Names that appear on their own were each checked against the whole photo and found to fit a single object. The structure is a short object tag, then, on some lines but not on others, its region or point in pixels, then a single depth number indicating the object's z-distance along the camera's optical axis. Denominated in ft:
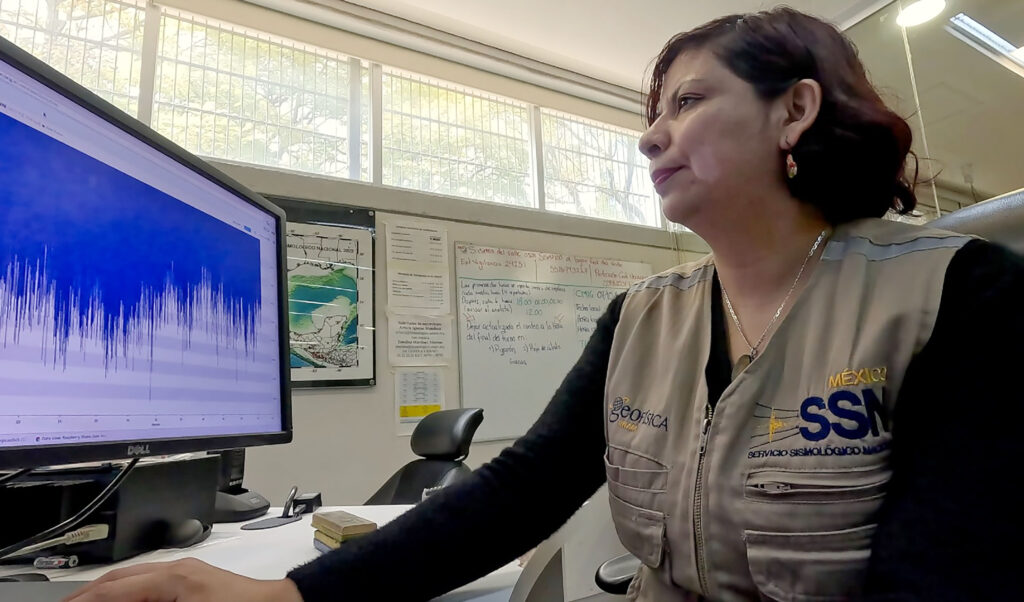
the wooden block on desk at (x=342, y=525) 2.27
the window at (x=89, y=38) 6.68
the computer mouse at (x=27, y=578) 1.93
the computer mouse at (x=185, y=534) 2.53
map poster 7.57
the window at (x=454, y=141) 9.16
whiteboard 8.91
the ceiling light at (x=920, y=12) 8.21
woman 1.47
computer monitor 1.51
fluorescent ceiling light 7.84
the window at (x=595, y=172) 10.75
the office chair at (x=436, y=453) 4.97
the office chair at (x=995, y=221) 1.97
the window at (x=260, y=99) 7.61
